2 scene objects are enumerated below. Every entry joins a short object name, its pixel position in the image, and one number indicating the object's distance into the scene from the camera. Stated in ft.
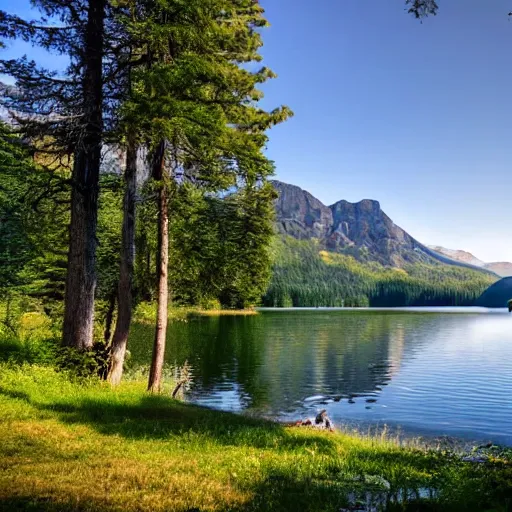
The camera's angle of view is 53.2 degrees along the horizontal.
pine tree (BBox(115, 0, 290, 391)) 45.42
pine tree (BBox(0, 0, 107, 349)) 46.01
